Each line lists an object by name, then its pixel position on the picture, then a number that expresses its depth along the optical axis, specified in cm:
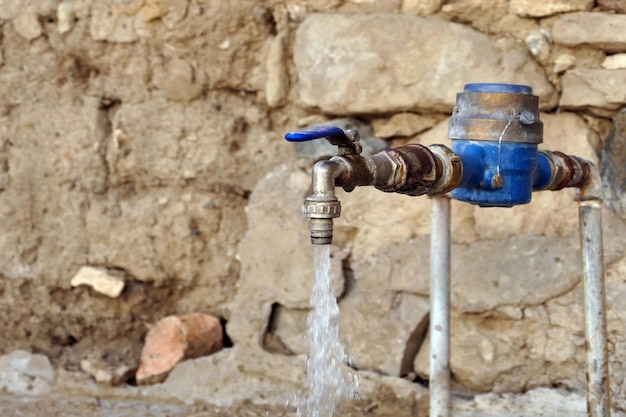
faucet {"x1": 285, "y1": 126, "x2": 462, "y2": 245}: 158
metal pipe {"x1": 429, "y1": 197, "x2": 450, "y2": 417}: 186
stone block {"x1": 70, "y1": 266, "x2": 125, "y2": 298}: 219
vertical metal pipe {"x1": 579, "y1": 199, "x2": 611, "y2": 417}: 180
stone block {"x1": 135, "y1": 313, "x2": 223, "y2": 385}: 214
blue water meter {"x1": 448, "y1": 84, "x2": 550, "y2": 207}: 172
